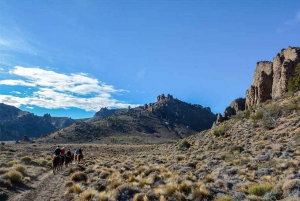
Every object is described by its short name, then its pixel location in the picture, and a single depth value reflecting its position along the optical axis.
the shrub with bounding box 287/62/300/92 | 45.29
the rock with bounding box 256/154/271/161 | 20.05
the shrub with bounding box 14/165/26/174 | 20.76
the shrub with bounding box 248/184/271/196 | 10.87
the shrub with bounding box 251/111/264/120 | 39.47
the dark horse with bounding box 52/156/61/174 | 23.00
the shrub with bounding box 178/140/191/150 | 43.44
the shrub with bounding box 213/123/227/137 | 42.90
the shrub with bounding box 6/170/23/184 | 16.00
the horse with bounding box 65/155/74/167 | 28.52
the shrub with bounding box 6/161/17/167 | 25.00
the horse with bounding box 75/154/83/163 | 31.14
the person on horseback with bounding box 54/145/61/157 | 24.25
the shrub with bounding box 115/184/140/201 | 11.61
